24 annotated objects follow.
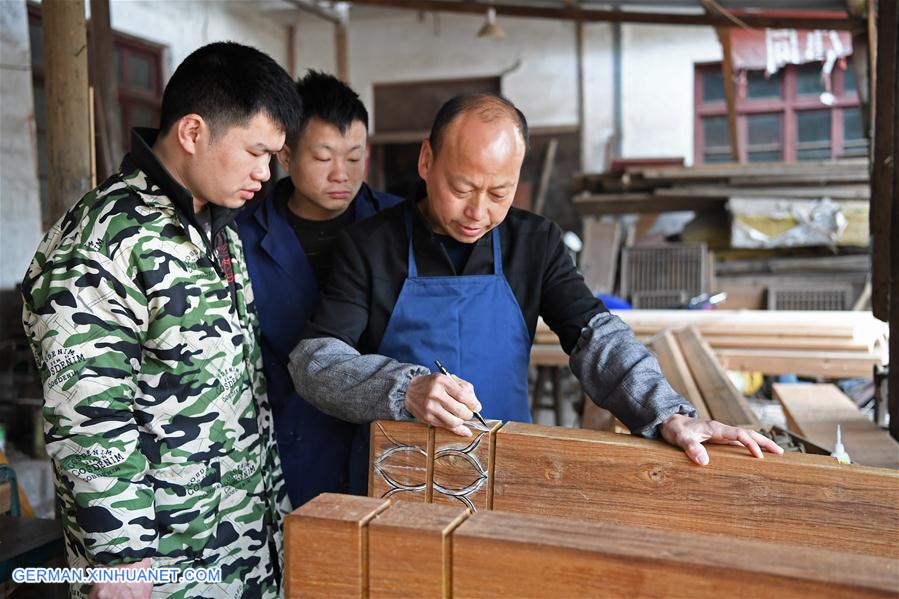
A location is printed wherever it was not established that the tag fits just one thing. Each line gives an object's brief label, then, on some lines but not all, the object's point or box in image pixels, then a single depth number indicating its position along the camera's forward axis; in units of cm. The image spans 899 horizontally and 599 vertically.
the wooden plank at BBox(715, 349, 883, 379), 423
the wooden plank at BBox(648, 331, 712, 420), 263
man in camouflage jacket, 155
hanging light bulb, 891
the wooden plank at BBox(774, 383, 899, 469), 238
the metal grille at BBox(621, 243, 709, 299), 873
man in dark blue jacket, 219
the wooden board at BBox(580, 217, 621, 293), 903
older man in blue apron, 171
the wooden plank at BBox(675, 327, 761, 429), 230
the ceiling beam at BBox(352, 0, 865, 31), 571
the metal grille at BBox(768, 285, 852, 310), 861
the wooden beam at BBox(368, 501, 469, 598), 100
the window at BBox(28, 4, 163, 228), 857
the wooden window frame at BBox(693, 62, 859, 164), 989
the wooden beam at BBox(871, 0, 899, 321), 238
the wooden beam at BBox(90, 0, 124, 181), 506
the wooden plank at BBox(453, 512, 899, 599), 88
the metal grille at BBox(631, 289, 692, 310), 866
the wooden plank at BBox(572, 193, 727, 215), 900
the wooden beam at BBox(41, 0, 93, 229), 272
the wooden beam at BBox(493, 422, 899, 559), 131
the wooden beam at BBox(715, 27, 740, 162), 830
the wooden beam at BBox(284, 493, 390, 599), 104
